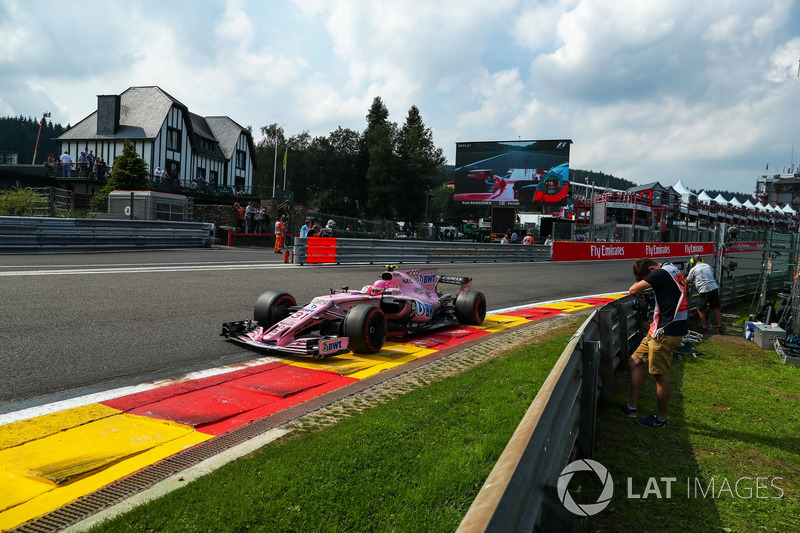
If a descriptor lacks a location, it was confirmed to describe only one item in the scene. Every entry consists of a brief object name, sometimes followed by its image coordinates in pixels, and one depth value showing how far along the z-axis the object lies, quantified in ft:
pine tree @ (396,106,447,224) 189.57
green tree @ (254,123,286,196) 241.35
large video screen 144.87
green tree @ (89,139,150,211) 100.42
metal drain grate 9.78
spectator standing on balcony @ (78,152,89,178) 115.03
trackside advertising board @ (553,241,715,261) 101.45
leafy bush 66.74
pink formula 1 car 22.90
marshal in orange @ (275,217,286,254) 75.97
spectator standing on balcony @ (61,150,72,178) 115.96
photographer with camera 18.62
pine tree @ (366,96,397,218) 188.24
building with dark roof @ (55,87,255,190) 136.98
